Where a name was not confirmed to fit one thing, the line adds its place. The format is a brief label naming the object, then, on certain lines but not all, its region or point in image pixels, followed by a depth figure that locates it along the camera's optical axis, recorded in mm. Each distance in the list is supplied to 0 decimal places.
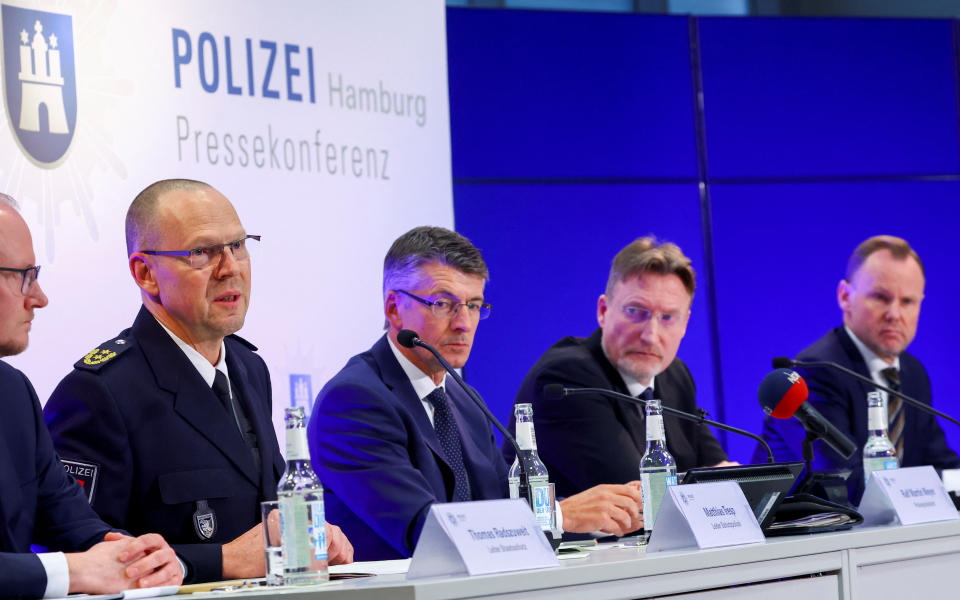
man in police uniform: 4738
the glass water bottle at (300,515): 3275
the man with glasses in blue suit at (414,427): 4984
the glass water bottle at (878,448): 5793
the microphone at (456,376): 4484
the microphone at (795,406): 5176
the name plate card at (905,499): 4633
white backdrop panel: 5762
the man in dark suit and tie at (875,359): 7852
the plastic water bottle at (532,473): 4418
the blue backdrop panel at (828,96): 10445
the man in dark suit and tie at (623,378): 6395
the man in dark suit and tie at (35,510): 3535
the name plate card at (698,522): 3764
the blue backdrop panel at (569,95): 9734
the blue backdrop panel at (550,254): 9680
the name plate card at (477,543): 3123
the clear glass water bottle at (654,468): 4410
